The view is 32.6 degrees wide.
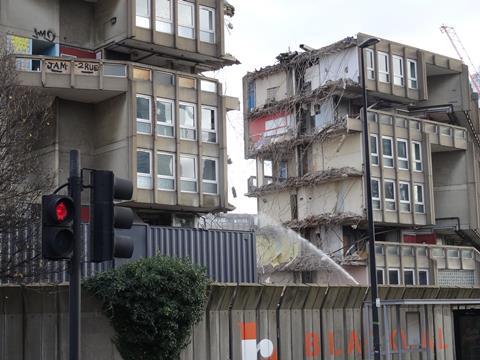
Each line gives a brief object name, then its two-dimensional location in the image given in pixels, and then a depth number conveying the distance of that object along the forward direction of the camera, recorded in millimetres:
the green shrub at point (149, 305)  16984
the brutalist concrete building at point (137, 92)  40625
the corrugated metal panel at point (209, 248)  32688
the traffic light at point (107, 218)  10125
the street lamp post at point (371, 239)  21141
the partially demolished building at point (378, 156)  56031
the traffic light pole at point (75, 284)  10141
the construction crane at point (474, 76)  122062
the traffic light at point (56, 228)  9883
